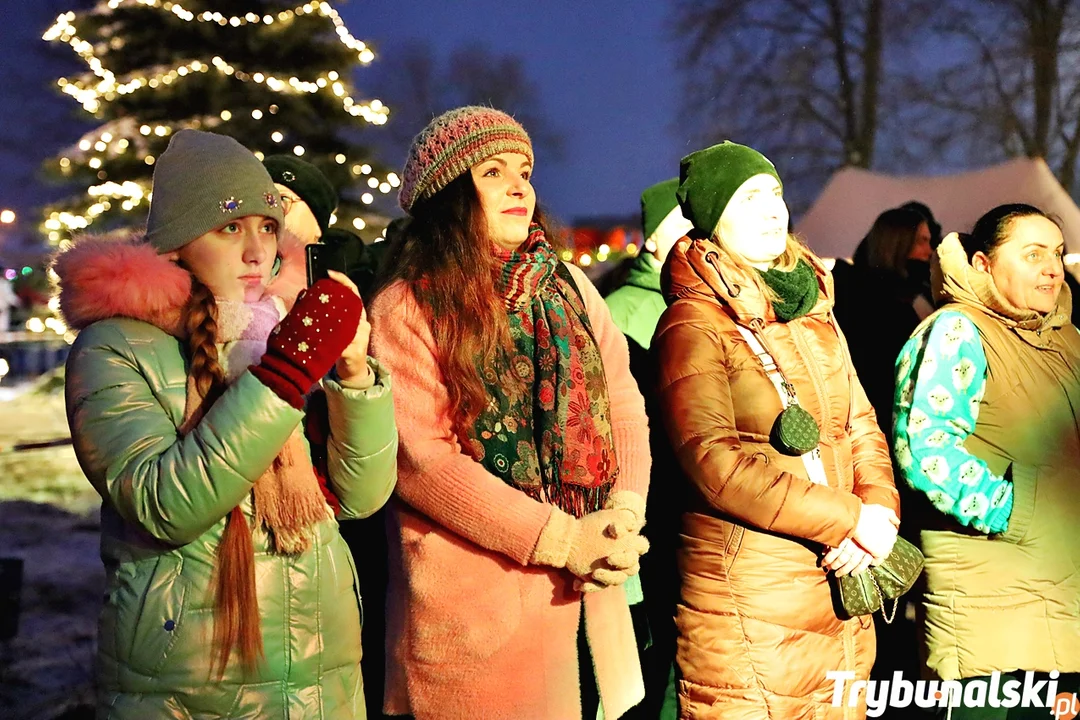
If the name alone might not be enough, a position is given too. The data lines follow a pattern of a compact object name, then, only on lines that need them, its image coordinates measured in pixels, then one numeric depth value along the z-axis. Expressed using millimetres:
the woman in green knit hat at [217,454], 2115
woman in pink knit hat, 2625
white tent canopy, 9961
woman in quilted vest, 3371
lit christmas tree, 11789
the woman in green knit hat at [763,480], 2961
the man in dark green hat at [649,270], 4496
